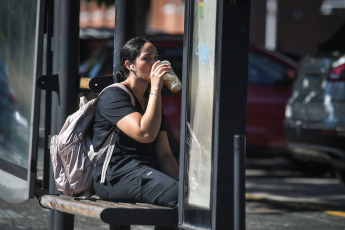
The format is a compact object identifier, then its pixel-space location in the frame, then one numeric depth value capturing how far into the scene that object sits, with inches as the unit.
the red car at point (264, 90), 945.4
